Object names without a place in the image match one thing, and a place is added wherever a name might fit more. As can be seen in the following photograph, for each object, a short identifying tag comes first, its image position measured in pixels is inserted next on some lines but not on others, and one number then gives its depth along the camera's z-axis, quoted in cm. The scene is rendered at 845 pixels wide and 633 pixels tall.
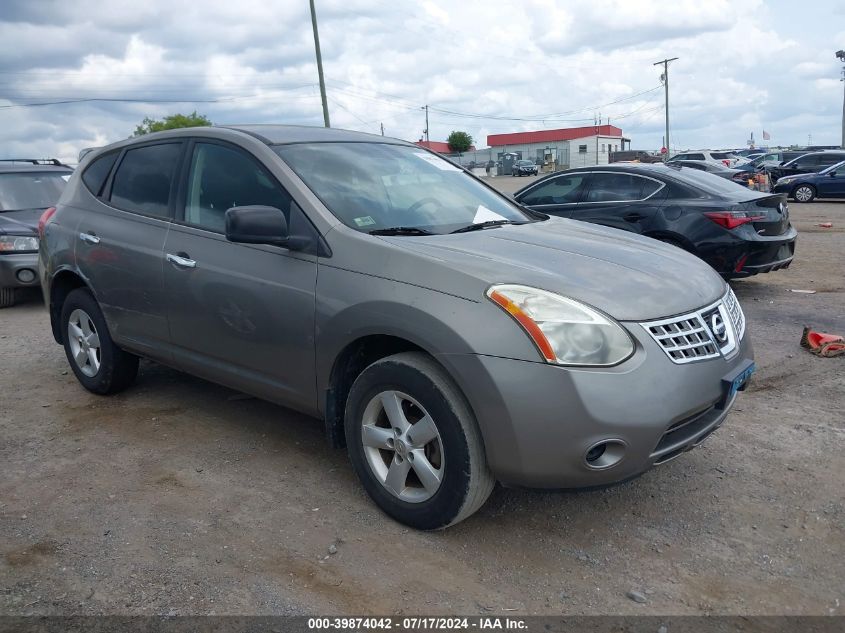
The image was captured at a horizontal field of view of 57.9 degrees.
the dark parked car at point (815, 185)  2203
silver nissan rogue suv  289
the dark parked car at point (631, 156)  5262
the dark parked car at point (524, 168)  6225
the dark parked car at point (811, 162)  2473
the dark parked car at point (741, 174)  2252
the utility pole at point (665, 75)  6353
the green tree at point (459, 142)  9456
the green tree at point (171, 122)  6838
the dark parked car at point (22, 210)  858
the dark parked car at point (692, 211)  780
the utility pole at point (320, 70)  2821
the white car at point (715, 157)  3569
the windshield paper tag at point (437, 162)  462
